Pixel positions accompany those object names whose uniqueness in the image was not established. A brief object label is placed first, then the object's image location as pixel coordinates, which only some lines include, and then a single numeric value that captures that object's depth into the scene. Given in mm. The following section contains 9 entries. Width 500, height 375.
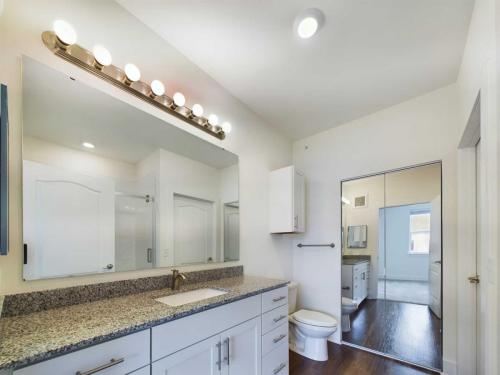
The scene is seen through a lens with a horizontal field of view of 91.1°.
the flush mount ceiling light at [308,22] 1496
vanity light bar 1238
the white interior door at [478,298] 1854
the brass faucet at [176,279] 1644
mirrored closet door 2258
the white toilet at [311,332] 2307
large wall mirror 1185
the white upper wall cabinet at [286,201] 2619
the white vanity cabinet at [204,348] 889
